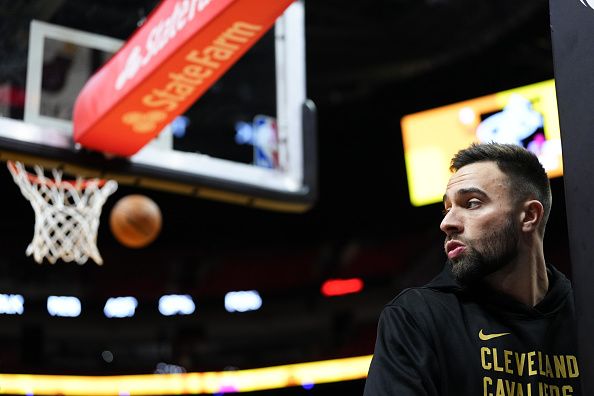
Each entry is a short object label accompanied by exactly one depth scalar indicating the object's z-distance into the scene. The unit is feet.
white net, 17.98
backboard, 15.21
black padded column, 4.51
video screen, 25.96
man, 5.32
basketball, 19.84
